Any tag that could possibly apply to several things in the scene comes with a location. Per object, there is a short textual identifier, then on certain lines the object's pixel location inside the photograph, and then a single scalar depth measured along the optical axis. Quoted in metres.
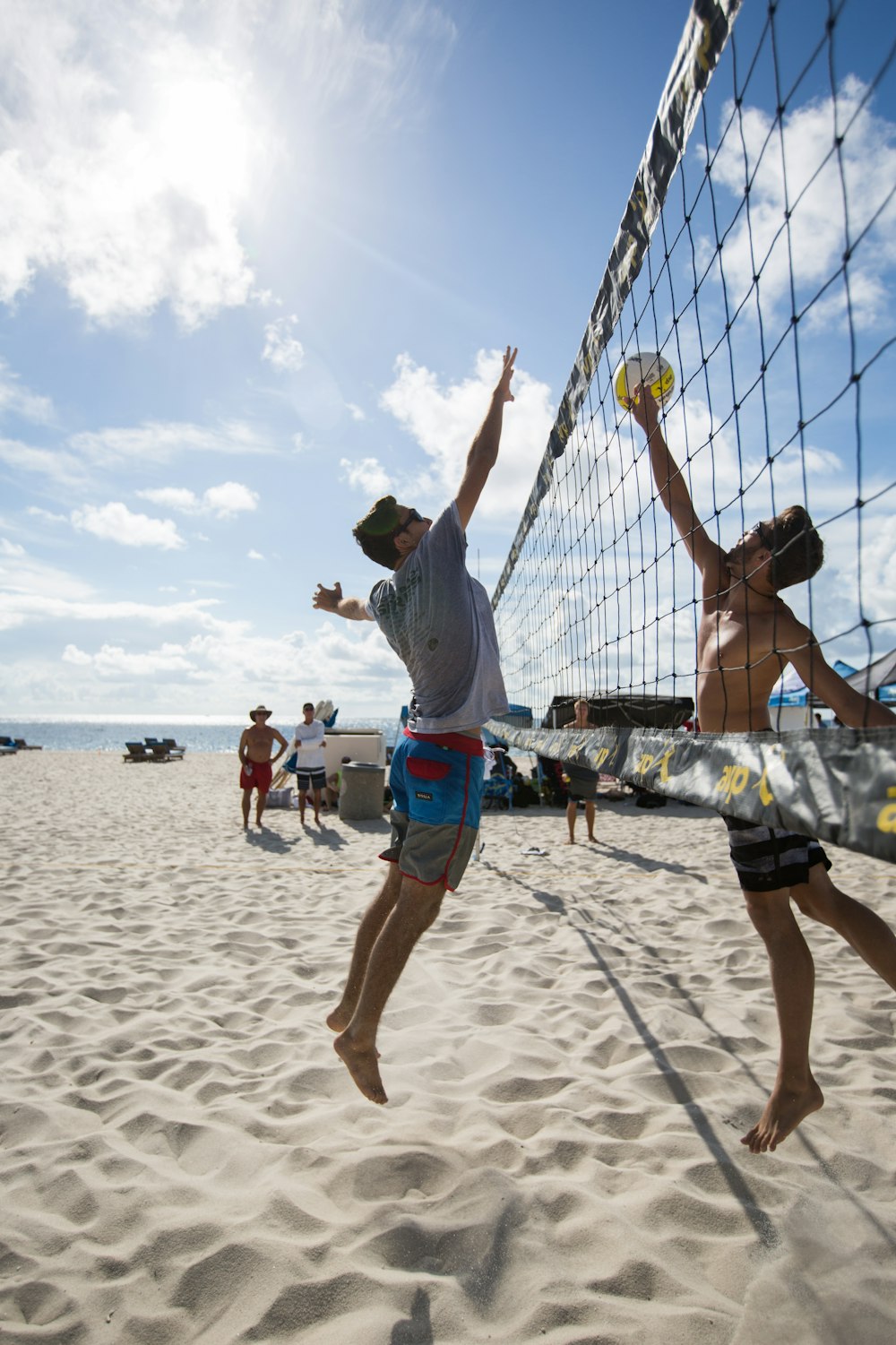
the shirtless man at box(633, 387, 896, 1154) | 1.81
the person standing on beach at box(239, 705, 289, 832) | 8.23
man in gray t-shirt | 1.82
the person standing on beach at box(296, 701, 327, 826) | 8.45
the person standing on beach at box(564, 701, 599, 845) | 6.43
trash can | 9.02
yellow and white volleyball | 2.65
